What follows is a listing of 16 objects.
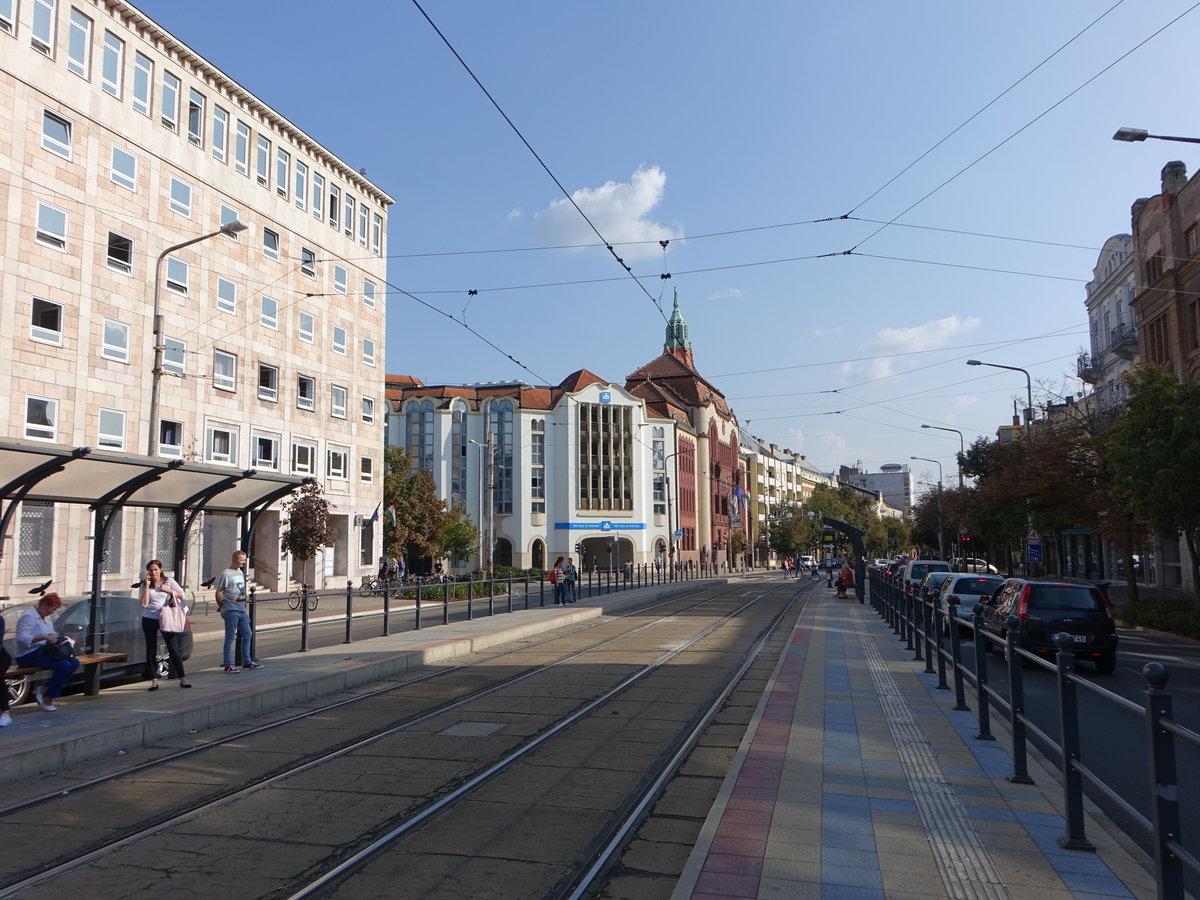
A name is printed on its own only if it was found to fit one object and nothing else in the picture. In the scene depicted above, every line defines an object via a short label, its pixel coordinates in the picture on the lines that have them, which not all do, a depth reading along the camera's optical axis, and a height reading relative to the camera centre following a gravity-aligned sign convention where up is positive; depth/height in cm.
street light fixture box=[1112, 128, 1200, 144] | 1483 +656
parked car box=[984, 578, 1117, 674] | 1473 -130
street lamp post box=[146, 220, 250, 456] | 2238 +424
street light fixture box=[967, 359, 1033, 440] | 3462 +505
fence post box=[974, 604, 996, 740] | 873 -139
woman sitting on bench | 998 -109
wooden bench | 1077 -138
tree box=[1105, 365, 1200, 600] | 1945 +184
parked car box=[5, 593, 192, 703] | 1181 -104
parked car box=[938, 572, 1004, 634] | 2217 -119
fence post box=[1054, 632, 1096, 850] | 555 -130
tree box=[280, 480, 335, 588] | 3416 +84
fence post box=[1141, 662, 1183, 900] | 397 -109
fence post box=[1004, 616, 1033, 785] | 702 -132
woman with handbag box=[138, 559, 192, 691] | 1164 -88
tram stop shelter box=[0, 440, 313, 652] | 1041 +89
